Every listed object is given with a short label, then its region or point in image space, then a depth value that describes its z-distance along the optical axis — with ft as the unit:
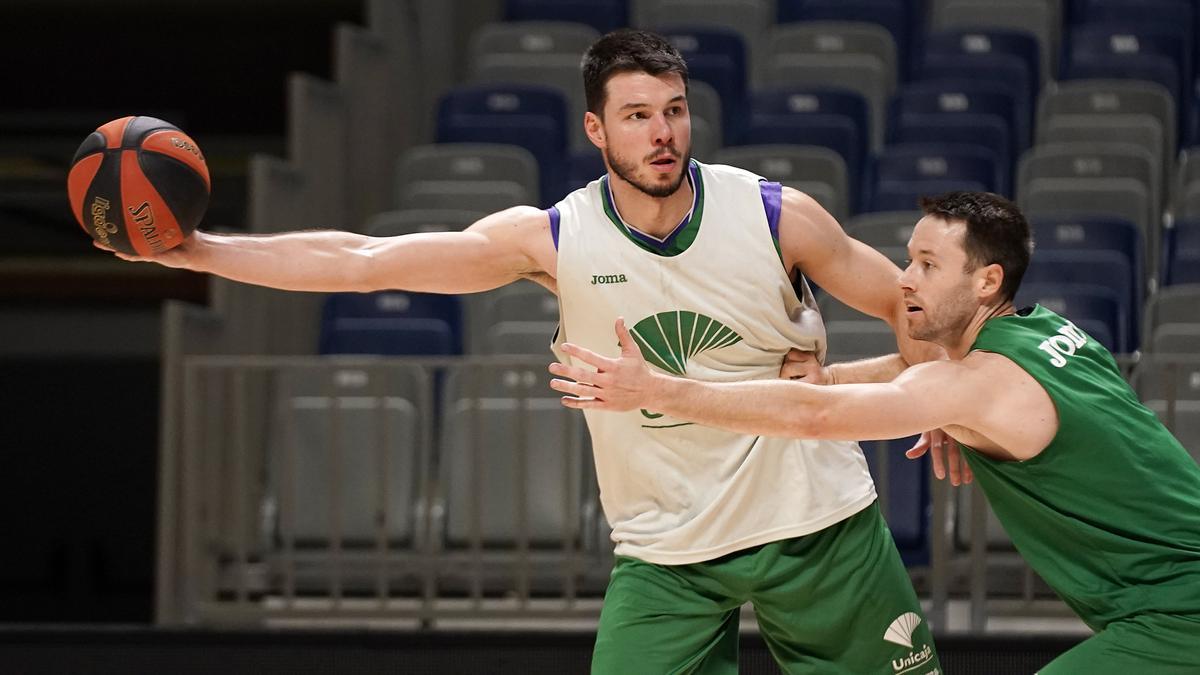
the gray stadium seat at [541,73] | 53.62
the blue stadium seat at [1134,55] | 51.88
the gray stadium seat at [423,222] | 43.55
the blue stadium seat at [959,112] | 49.26
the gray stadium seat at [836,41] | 53.26
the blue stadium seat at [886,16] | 56.03
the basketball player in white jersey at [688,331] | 22.08
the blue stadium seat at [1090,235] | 43.39
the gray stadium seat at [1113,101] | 49.73
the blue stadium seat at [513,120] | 50.78
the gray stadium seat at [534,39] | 54.49
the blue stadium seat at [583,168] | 47.50
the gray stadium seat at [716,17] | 56.39
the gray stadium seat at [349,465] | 37.70
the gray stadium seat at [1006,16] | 54.95
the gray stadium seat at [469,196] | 45.73
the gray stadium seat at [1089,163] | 46.52
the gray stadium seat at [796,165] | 45.14
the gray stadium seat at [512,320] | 39.29
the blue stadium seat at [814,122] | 49.32
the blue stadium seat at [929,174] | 46.09
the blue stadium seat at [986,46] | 52.60
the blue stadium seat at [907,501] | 36.99
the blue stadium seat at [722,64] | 52.54
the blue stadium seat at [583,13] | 57.57
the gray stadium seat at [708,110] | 47.88
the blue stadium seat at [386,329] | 41.60
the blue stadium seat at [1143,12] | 53.57
